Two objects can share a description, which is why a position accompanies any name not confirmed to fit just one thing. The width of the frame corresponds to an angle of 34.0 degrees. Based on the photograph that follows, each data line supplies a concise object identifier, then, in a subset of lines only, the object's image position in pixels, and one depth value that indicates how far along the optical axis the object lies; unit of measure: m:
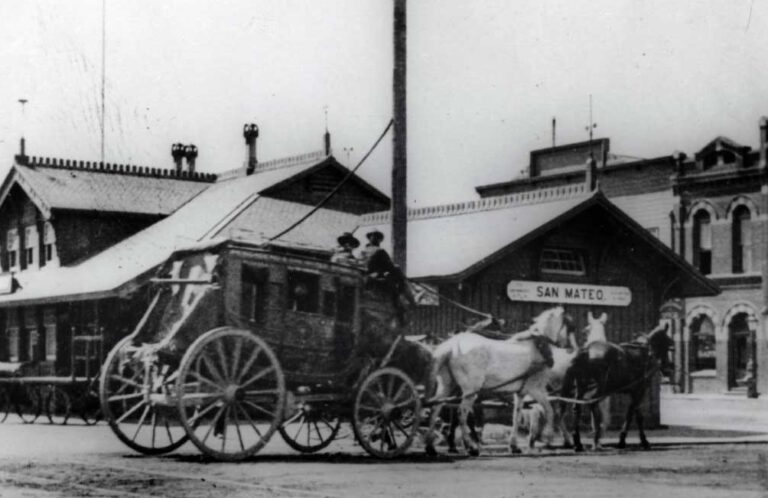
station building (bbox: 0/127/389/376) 25.48
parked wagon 22.86
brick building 45.56
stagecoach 14.12
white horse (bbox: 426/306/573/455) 16.89
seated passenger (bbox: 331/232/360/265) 15.79
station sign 22.53
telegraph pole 17.53
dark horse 18.62
